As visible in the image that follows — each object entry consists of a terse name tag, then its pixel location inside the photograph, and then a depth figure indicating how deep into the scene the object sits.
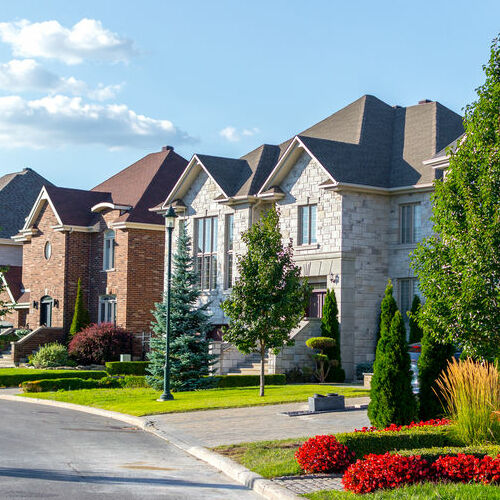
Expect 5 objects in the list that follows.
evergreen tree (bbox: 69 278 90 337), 42.84
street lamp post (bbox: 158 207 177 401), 24.38
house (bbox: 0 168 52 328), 50.53
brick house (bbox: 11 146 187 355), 41.84
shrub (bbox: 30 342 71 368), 39.44
